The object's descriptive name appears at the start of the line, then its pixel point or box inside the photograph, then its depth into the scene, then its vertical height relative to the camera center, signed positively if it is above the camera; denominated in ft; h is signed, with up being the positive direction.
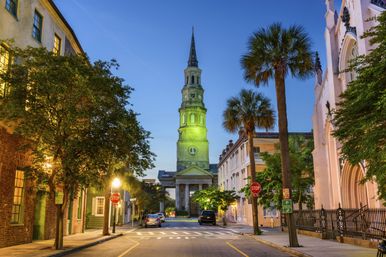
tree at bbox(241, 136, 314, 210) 116.16 +8.78
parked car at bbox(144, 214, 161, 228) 151.23 -2.72
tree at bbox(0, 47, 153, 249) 54.95 +12.89
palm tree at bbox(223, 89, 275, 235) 102.12 +23.58
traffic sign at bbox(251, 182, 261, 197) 90.12 +5.03
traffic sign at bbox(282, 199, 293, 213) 64.64 +0.87
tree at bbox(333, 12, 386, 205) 34.53 +8.84
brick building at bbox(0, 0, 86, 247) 59.31 +8.52
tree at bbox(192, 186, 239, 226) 182.09 +5.72
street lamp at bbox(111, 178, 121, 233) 103.47 +4.40
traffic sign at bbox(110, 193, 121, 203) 105.17 +3.85
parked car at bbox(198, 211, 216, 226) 173.25 -1.97
